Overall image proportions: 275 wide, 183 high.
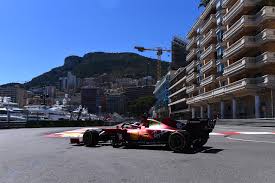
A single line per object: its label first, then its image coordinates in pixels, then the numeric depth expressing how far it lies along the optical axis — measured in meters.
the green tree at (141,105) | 153.88
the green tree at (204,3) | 80.15
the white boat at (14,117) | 49.81
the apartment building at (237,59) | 50.44
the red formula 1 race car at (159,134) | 12.92
